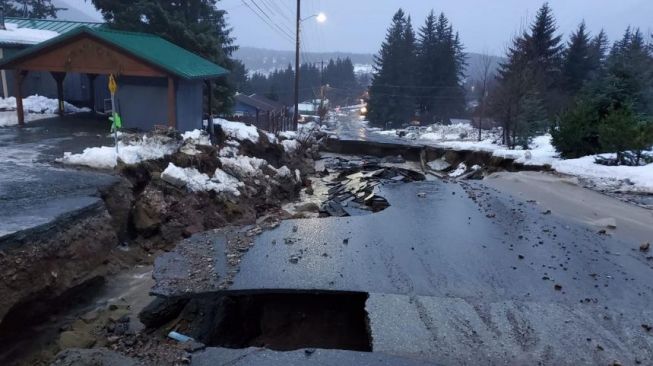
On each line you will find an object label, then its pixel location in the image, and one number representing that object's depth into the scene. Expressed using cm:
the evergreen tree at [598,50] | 4319
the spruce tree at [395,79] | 6075
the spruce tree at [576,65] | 4075
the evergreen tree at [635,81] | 1712
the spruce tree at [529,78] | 2734
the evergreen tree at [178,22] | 2158
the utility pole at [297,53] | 2962
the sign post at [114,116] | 996
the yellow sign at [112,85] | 995
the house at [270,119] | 2602
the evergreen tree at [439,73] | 6019
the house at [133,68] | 1435
